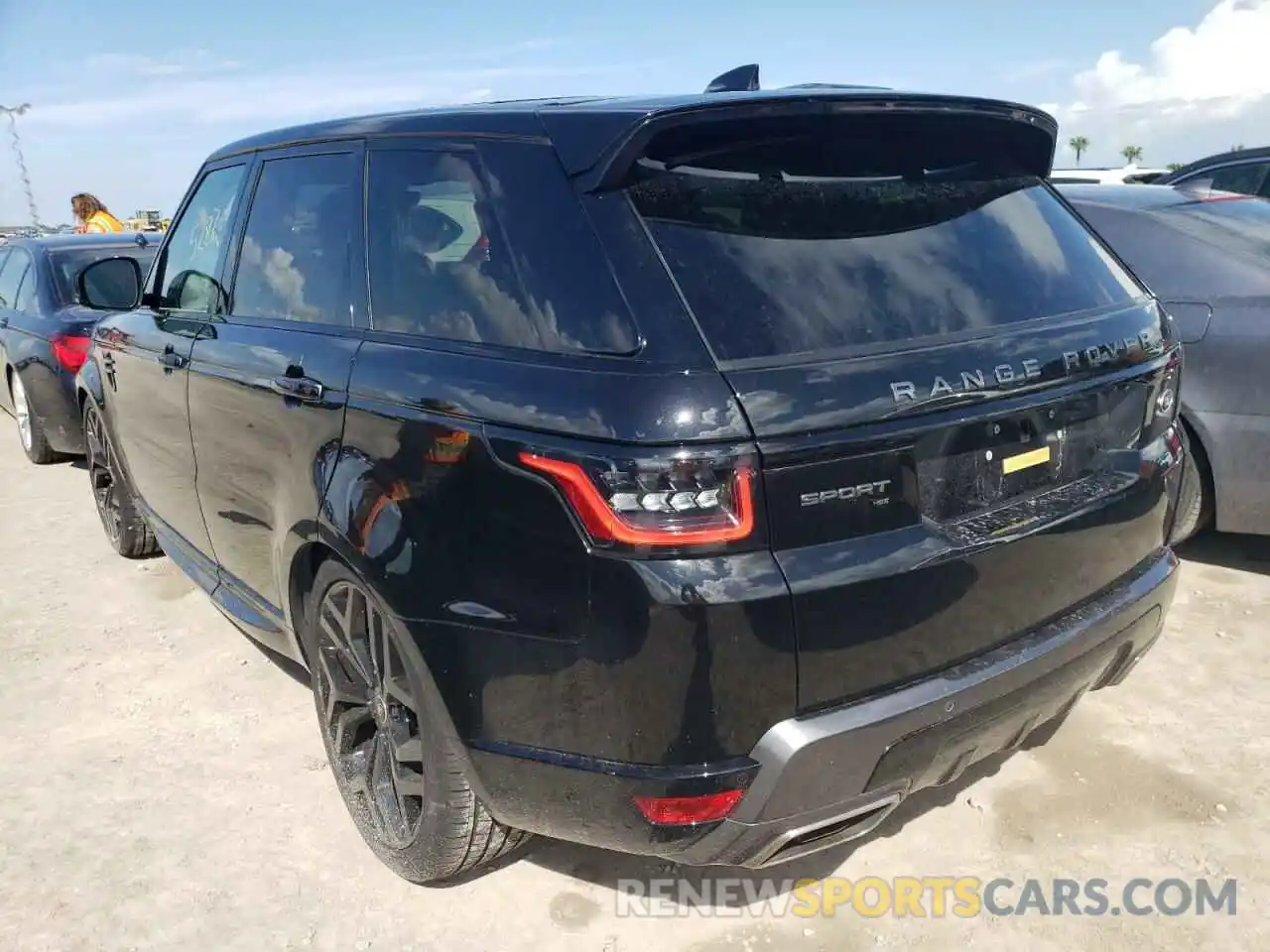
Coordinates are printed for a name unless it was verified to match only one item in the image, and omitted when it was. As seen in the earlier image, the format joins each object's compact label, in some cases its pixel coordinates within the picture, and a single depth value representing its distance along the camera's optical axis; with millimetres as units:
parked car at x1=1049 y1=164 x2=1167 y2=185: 10608
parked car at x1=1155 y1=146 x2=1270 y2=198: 7562
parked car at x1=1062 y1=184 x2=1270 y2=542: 3930
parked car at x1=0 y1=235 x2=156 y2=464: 6293
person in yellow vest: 10622
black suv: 1801
